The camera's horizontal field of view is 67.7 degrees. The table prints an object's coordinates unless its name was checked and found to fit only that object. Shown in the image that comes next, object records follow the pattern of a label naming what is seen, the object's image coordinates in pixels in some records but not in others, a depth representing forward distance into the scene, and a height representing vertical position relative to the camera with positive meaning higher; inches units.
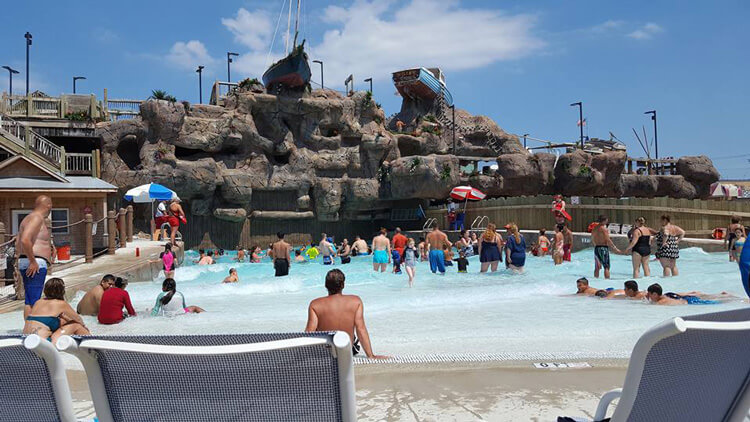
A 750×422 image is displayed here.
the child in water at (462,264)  573.0 -53.3
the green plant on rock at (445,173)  1082.1 +76.7
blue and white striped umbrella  721.0 +34.9
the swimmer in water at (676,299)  319.6 -54.0
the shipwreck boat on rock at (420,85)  1626.5 +381.9
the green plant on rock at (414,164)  1074.7 +95.3
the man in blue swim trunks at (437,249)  544.4 -36.0
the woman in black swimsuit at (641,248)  449.7 -33.6
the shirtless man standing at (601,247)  462.0 -32.8
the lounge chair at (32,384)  70.7 -21.3
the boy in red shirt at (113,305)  285.0 -42.8
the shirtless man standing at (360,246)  755.4 -42.4
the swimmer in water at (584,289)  372.5 -53.9
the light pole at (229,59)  1802.4 +514.6
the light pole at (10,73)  1412.4 +387.6
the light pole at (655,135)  1793.8 +230.8
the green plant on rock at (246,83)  1057.5 +255.3
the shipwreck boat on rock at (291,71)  1036.5 +273.1
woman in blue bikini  203.5 -34.6
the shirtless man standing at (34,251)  228.8 -11.6
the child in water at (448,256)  600.1 -47.7
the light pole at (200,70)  1744.6 +466.3
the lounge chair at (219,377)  66.3 -19.5
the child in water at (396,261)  561.9 -47.7
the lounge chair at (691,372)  72.4 -23.1
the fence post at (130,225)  731.9 -5.3
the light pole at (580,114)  1644.4 +284.8
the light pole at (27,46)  1425.8 +462.2
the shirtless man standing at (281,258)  548.2 -40.2
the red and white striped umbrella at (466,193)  952.3 +32.1
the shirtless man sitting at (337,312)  175.9 -30.8
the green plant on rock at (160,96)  957.8 +213.9
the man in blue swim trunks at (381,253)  568.1 -39.3
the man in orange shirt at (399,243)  566.9 -29.8
